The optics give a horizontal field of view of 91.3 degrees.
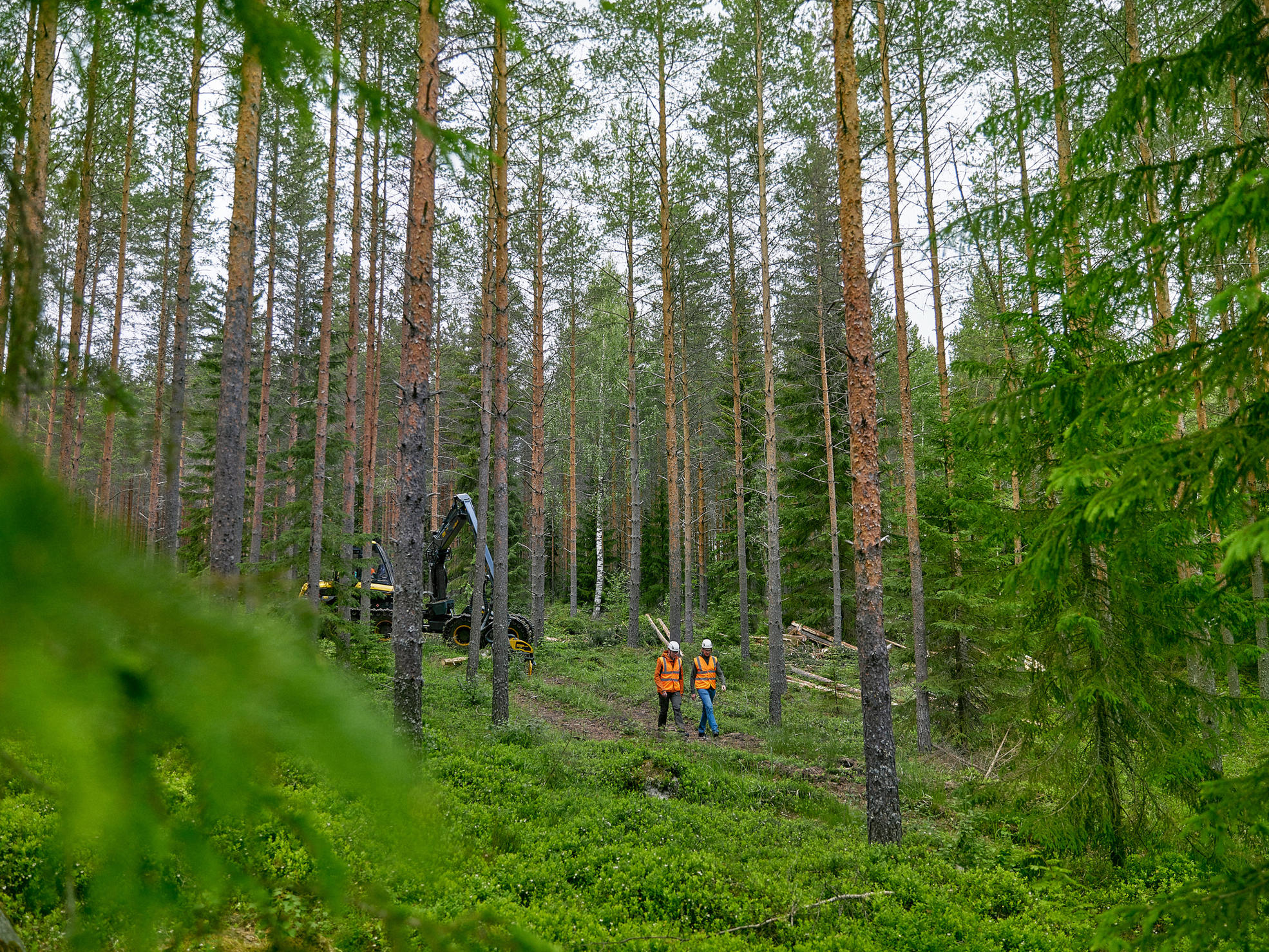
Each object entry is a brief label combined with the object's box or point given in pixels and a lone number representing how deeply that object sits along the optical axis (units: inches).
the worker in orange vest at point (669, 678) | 458.0
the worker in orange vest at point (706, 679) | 450.9
